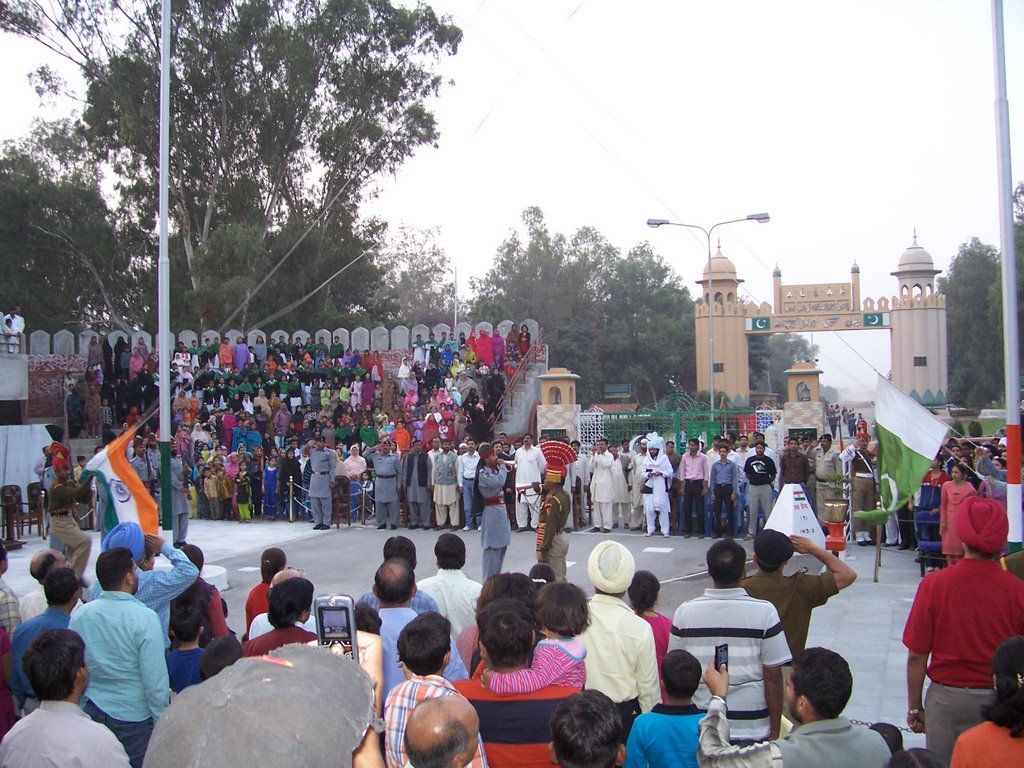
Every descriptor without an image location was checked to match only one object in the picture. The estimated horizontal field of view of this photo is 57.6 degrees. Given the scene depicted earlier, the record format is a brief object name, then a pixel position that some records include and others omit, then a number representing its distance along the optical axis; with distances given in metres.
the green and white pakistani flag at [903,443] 7.62
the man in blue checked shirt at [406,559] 4.95
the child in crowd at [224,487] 18.70
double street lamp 23.56
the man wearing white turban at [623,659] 4.15
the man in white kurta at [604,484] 16.45
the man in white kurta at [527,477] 16.18
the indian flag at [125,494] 7.26
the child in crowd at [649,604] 4.71
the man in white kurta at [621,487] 16.55
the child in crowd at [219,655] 4.12
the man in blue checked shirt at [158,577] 5.05
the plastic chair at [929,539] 11.03
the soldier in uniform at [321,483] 17.39
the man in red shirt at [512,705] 3.31
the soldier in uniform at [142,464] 16.38
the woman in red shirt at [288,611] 4.27
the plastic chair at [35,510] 16.09
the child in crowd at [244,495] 18.55
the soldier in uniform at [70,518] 8.66
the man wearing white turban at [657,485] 15.80
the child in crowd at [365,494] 18.17
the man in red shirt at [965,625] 4.17
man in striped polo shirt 3.94
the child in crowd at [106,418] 22.95
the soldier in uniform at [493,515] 10.38
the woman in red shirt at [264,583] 5.73
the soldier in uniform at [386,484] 17.06
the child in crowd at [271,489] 18.73
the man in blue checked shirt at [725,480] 15.05
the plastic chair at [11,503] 15.70
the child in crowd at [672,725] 3.33
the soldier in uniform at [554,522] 8.62
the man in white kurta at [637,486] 16.38
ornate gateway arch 41.75
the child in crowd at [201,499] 19.12
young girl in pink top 3.44
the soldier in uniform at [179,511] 13.91
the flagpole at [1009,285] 7.55
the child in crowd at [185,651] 4.79
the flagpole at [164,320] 10.85
